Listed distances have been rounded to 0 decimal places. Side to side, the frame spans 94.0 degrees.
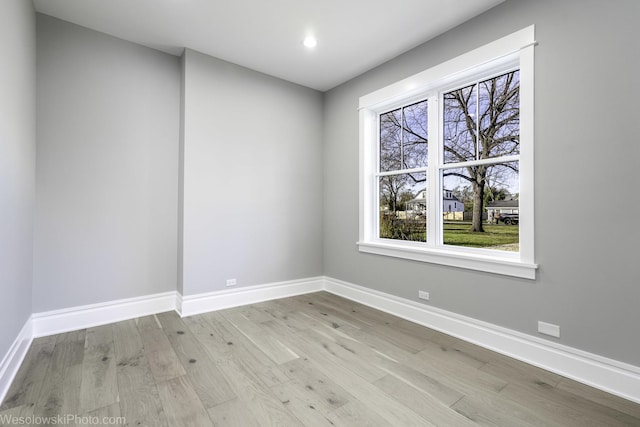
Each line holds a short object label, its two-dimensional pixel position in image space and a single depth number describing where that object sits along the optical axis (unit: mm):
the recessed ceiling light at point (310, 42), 3037
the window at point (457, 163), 2428
